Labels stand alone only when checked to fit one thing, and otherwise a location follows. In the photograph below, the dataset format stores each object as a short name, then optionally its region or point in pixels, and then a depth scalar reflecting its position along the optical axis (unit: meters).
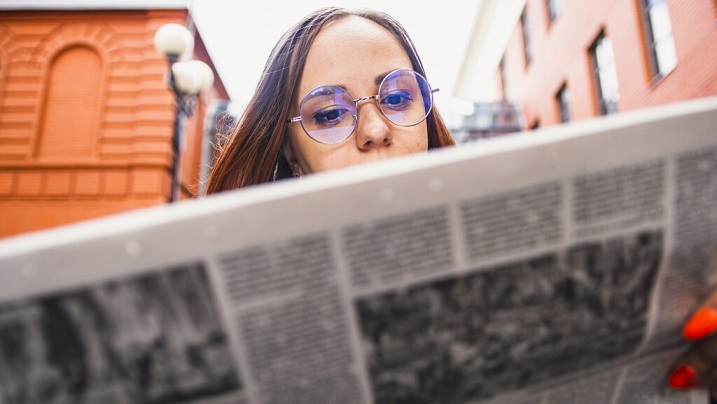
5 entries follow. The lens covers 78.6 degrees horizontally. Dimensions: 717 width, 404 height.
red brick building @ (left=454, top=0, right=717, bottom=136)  4.64
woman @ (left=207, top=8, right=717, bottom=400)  0.99
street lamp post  3.54
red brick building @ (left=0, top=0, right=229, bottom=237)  6.68
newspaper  0.38
